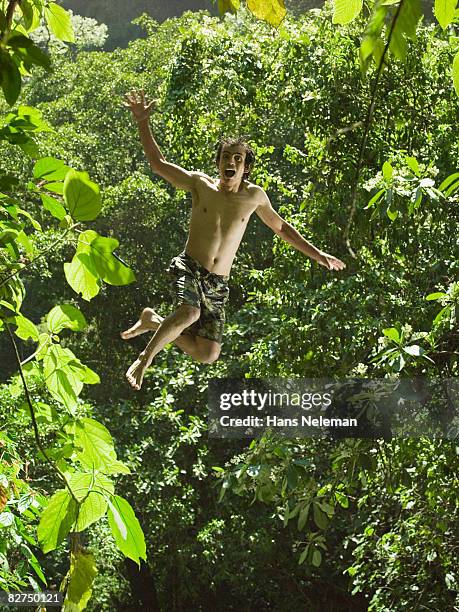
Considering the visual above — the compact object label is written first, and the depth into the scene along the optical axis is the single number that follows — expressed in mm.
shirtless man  8392
